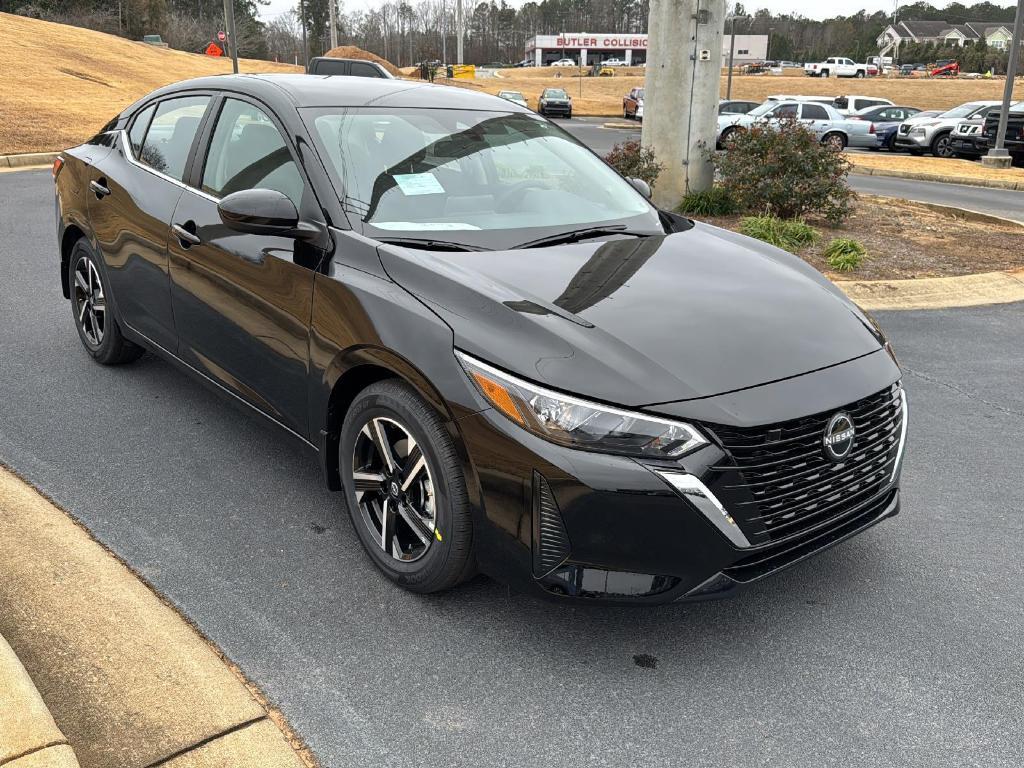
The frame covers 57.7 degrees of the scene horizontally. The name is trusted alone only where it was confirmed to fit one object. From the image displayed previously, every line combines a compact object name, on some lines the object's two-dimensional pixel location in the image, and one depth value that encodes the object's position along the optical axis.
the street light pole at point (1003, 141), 19.44
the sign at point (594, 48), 120.00
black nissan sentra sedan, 2.70
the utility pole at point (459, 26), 68.99
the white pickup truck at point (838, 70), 83.44
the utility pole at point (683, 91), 10.32
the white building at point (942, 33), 129.38
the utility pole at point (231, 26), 22.98
